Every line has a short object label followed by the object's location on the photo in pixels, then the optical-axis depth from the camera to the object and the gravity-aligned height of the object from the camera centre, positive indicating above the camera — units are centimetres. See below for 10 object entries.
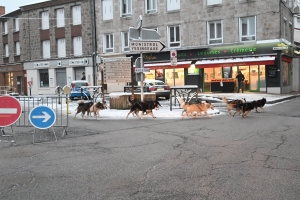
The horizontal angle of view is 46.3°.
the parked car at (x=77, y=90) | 2237 -27
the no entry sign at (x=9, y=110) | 840 -56
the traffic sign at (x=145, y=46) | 1366 +155
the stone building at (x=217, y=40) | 2573 +358
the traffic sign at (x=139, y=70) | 1412 +61
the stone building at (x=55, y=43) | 3494 +453
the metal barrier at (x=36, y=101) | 1159 -51
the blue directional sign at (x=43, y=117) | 848 -75
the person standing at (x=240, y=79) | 2552 +36
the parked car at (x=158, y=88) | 2081 -19
